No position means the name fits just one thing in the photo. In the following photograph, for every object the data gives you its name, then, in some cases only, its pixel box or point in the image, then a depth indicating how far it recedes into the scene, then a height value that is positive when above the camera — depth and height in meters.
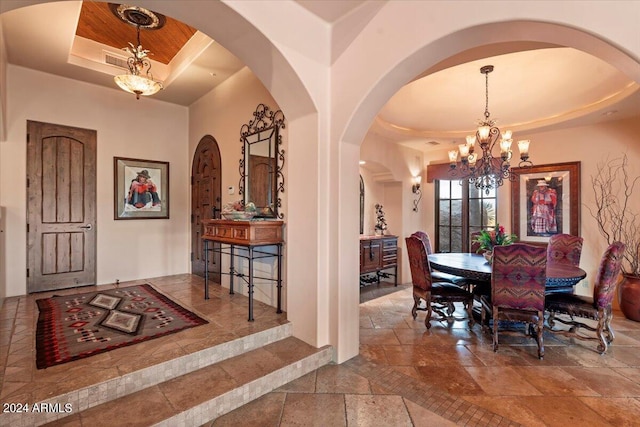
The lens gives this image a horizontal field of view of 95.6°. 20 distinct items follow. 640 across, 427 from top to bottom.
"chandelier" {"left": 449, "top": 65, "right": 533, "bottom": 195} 3.37 +0.71
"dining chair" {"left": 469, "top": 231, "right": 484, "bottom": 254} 5.08 -0.59
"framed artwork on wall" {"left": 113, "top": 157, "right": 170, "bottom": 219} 4.62 +0.42
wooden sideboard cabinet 5.15 -0.76
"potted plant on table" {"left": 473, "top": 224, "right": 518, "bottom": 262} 3.63 -0.33
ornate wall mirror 3.38 +0.65
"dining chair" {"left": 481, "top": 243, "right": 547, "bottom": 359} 2.75 -0.71
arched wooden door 4.52 +0.31
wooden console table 2.91 -0.23
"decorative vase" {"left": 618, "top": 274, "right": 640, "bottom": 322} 3.80 -1.12
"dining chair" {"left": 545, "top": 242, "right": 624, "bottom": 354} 2.83 -0.93
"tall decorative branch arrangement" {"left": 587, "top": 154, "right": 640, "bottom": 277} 4.19 +0.09
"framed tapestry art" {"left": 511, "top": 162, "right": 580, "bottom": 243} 4.80 +0.22
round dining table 2.94 -0.64
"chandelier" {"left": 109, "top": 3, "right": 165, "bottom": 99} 3.12 +1.91
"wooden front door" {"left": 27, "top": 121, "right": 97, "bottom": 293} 3.98 +0.10
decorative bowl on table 3.22 -0.01
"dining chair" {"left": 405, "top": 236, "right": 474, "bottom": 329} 3.46 -0.92
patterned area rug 2.31 -1.07
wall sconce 6.30 +0.54
